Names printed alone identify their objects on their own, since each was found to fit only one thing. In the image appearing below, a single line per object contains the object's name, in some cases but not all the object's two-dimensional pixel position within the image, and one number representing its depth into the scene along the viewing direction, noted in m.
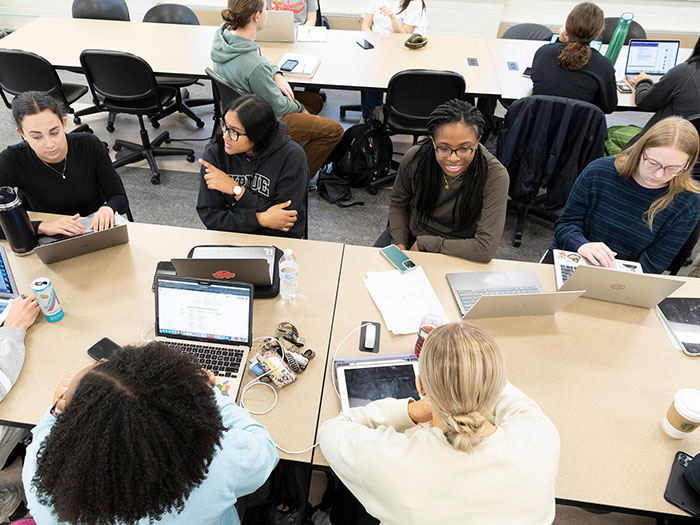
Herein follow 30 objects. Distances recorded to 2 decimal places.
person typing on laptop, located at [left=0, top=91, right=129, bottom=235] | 1.93
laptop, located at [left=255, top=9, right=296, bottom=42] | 3.49
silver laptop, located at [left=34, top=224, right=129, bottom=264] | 1.77
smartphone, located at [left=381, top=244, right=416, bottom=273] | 1.89
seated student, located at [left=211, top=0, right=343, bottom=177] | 2.79
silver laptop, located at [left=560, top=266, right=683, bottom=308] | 1.61
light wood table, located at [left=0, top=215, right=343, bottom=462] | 1.39
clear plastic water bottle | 1.70
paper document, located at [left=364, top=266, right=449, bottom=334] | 1.68
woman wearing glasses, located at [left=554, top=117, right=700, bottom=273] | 1.81
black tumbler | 1.74
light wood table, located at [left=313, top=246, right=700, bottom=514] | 1.28
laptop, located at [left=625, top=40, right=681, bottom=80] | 3.40
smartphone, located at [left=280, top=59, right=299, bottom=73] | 3.28
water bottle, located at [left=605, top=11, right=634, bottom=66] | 3.24
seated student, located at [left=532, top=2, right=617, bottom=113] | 2.72
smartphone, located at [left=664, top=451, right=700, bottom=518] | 1.22
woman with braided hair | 1.93
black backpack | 3.37
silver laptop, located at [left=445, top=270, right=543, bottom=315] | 1.79
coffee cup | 1.28
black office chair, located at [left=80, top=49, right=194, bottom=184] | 2.95
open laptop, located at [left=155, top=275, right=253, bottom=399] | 1.47
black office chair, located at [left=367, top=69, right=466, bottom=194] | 2.93
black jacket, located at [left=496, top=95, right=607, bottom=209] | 2.64
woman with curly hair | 0.90
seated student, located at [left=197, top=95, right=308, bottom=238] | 2.08
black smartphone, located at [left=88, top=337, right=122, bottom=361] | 1.51
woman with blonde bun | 0.99
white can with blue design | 1.55
